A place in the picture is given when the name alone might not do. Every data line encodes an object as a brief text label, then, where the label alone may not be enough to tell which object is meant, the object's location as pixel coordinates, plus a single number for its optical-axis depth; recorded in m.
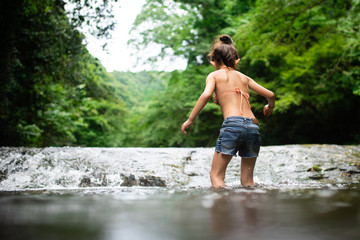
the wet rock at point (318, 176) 4.67
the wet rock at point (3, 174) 4.25
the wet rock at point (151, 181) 4.36
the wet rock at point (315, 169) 4.99
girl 2.96
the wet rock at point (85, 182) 4.25
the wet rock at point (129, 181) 4.34
